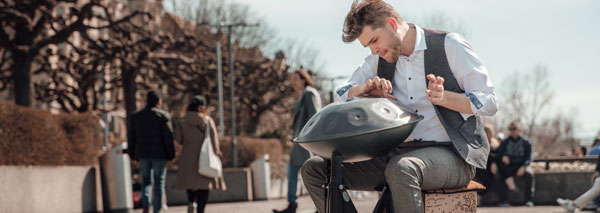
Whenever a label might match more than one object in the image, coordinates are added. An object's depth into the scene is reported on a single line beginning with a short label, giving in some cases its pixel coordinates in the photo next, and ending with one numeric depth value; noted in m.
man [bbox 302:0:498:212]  3.82
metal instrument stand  3.59
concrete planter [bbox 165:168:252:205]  21.97
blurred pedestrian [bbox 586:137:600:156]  17.36
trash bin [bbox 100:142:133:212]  14.70
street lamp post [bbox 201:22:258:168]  31.09
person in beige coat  11.76
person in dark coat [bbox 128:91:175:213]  11.61
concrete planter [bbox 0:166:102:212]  11.98
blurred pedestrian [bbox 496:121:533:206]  17.36
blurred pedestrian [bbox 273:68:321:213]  10.91
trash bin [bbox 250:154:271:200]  23.02
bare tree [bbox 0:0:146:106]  19.83
